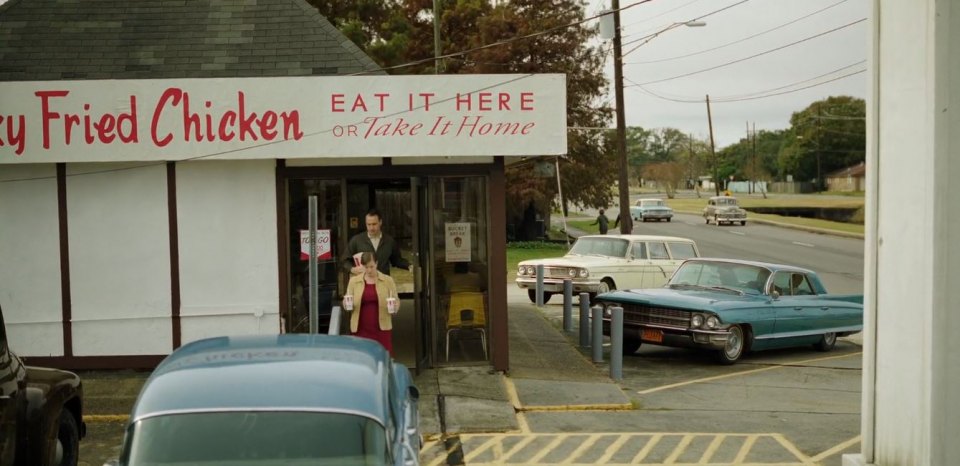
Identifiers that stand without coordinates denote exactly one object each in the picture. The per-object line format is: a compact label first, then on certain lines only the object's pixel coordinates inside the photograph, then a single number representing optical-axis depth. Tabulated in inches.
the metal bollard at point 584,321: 613.9
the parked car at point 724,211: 2380.7
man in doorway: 450.3
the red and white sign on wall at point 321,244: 473.4
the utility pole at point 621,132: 1168.8
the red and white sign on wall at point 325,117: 472.7
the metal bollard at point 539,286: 850.8
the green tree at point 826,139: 4591.5
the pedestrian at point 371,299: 413.1
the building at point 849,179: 4500.5
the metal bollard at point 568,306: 700.7
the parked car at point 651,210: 2508.6
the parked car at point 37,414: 267.6
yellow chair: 511.2
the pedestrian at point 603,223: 1728.6
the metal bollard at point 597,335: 548.7
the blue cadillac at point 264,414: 213.0
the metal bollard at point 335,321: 390.9
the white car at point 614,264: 853.8
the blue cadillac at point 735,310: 561.6
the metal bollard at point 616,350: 512.1
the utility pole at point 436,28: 1361.7
